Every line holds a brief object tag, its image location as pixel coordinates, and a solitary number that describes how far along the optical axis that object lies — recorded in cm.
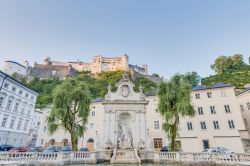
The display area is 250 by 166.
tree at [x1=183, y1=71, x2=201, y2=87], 5885
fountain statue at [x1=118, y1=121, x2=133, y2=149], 1825
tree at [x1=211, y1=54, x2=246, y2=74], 6400
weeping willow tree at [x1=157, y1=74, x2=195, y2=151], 1919
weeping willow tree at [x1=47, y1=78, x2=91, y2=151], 1966
